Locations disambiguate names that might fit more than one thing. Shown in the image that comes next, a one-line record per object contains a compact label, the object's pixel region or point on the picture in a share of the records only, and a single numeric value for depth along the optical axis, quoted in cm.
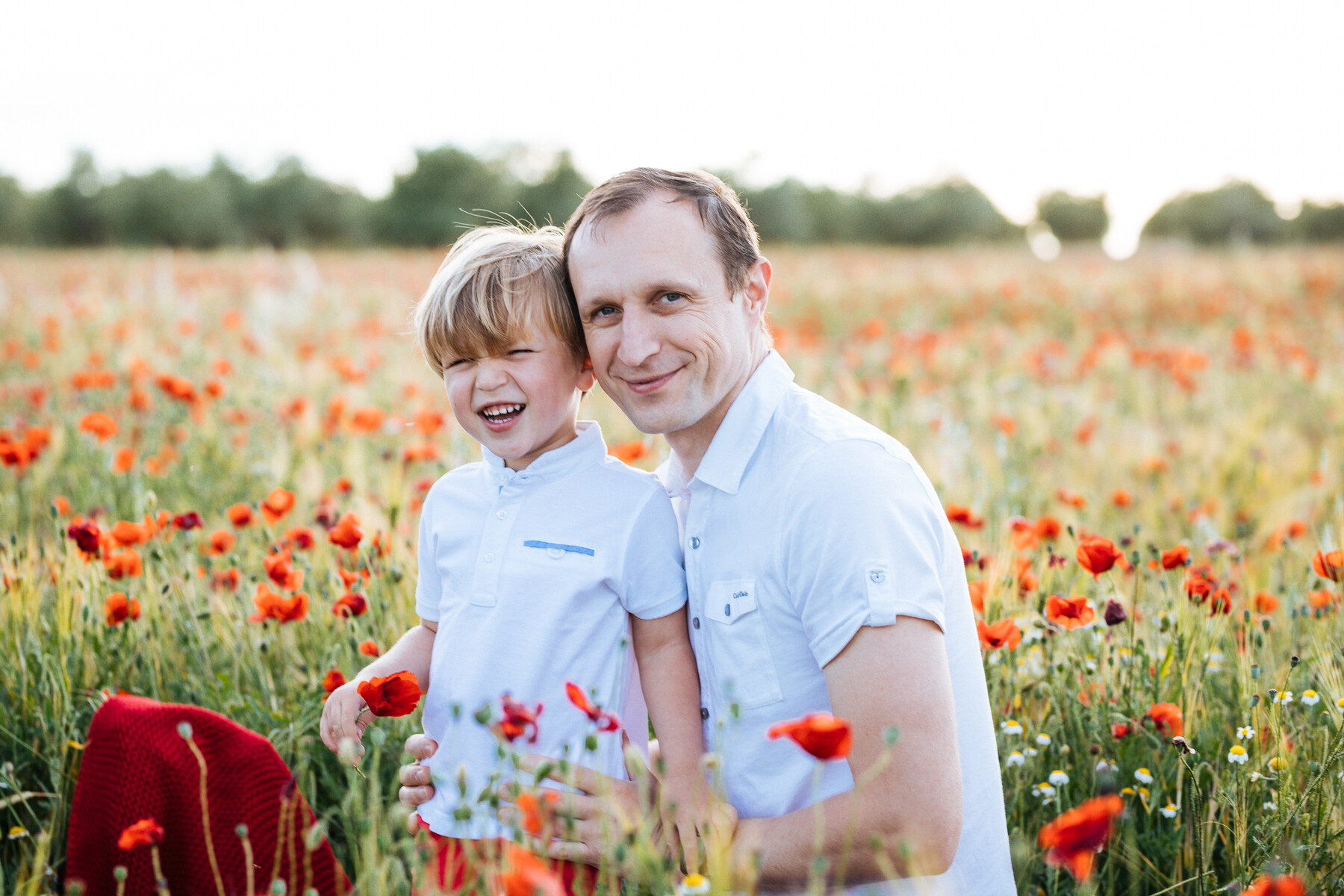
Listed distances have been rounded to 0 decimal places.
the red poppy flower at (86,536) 217
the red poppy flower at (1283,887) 82
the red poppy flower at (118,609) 217
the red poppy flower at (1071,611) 188
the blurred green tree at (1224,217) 4150
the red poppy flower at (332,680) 197
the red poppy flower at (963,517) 252
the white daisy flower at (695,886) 112
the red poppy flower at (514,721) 114
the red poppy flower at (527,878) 82
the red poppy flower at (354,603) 210
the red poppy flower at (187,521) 249
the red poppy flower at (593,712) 114
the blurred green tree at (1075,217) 4894
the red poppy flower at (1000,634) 190
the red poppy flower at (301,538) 259
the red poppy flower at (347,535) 219
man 140
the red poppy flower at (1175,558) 206
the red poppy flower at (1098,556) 189
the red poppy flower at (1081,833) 83
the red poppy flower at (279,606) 207
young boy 172
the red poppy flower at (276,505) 250
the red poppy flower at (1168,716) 186
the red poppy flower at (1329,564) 193
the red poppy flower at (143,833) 119
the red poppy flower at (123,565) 222
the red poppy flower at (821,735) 94
